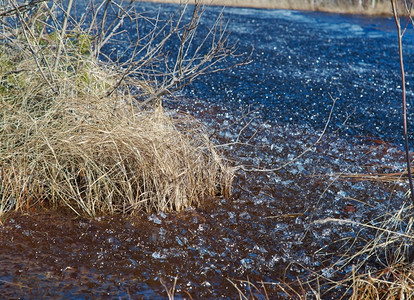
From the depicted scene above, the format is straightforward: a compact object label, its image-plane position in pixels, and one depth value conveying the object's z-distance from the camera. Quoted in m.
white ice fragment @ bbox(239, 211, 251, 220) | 3.54
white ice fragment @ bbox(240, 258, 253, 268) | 2.99
